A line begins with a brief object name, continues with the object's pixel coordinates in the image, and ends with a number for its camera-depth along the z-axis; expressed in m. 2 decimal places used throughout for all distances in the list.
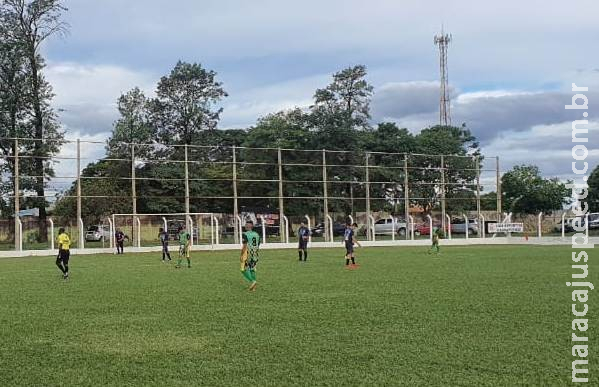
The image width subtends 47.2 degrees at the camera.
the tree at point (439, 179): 60.03
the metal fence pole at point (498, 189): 58.81
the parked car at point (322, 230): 56.03
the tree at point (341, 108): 62.53
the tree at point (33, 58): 56.28
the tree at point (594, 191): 73.69
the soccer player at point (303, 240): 29.62
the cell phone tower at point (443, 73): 75.43
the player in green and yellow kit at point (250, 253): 16.90
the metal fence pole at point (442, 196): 55.53
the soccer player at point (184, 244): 27.00
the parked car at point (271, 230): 50.47
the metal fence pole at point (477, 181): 57.34
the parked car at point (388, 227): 60.54
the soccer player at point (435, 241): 35.88
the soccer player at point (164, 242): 30.62
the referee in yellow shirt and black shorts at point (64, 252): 21.64
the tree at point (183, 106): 68.25
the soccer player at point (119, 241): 38.53
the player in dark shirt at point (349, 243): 25.02
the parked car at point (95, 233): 46.78
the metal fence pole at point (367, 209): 50.12
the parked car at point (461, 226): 62.12
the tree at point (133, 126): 61.01
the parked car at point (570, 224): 52.31
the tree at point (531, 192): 76.44
